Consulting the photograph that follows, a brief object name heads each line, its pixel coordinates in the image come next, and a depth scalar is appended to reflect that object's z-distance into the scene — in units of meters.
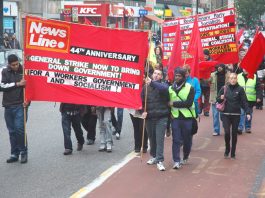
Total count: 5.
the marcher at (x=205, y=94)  13.38
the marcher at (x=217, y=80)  12.58
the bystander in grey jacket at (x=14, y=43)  33.97
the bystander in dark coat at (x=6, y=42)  32.21
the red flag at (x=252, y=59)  10.78
